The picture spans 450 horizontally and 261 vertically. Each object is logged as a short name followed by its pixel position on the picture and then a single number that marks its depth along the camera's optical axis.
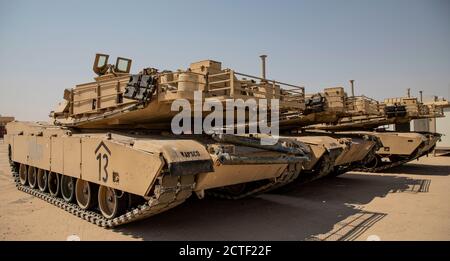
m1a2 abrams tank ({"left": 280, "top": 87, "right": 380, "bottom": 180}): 11.05
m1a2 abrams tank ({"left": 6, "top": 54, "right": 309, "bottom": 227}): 5.86
